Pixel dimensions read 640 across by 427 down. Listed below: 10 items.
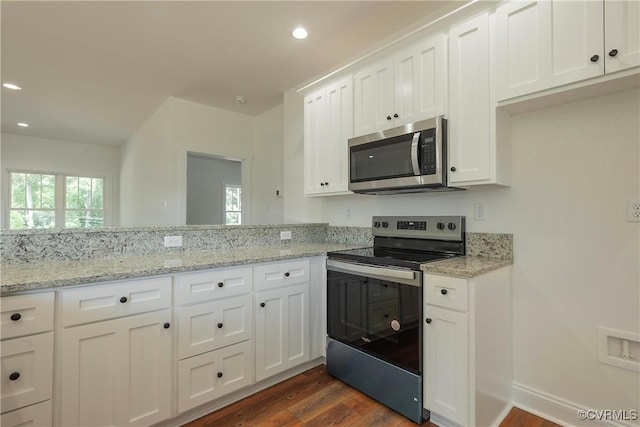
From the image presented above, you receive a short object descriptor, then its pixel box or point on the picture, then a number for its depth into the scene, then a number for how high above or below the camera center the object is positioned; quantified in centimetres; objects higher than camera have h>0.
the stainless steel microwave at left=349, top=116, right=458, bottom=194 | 188 +37
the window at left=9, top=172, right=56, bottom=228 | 546 +30
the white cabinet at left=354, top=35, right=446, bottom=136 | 193 +87
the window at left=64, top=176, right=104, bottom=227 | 598 +30
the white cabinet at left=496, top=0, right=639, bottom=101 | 133 +81
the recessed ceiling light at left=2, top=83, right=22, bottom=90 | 336 +143
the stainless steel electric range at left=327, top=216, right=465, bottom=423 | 174 -58
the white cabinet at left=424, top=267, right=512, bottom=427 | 154 -70
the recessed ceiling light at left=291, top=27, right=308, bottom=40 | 231 +138
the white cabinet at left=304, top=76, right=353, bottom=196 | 250 +67
